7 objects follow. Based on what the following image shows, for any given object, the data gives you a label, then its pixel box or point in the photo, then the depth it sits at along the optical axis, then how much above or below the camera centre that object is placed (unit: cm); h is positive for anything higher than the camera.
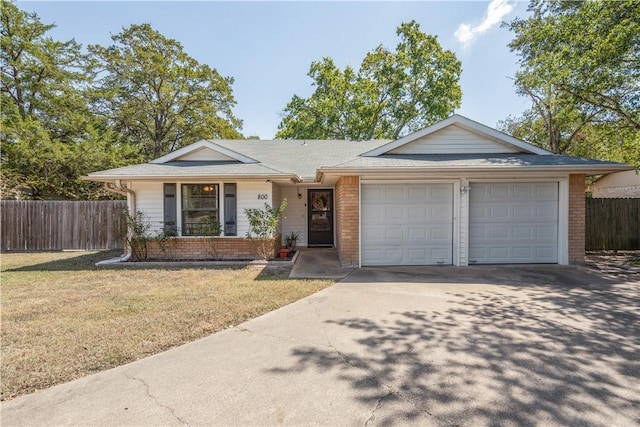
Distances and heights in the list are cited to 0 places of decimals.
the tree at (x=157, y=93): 2194 +887
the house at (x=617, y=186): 1741 +177
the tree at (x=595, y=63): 894 +469
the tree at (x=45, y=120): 1645 +565
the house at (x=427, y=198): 816 +41
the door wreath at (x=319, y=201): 1238 +46
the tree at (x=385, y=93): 2488 +986
